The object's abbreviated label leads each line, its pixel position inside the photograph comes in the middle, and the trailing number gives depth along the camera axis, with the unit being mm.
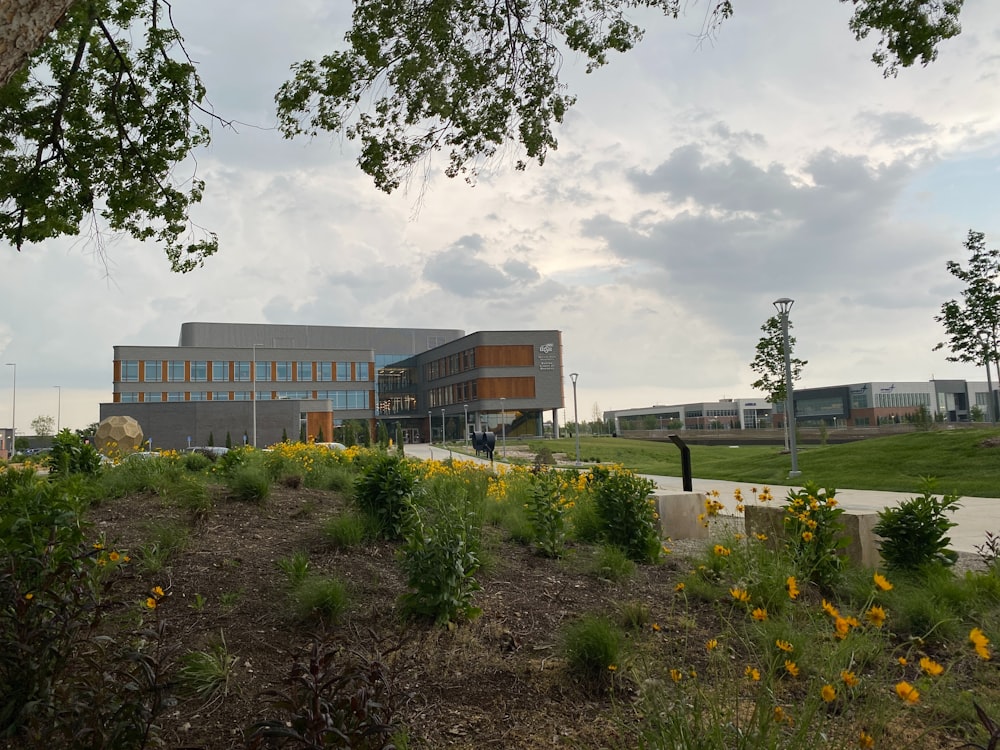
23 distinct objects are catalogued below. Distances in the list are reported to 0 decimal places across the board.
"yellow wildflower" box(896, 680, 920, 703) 1727
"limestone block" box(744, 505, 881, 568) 6051
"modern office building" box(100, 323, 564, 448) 70000
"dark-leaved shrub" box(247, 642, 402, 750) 2229
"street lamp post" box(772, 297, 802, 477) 19344
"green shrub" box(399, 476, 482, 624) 4090
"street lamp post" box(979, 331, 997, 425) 21422
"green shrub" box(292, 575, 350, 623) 4094
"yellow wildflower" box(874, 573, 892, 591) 2248
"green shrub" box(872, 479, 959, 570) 5617
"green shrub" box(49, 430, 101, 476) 8460
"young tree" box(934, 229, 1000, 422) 21266
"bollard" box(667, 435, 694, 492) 9352
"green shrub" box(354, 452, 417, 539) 5844
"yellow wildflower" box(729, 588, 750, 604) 2451
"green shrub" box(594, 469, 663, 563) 6152
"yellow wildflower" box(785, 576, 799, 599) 2523
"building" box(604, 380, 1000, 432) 72000
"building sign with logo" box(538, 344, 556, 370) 72938
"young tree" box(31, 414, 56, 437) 80450
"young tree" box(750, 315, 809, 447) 27688
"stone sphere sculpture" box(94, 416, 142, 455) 37625
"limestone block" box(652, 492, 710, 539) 8031
